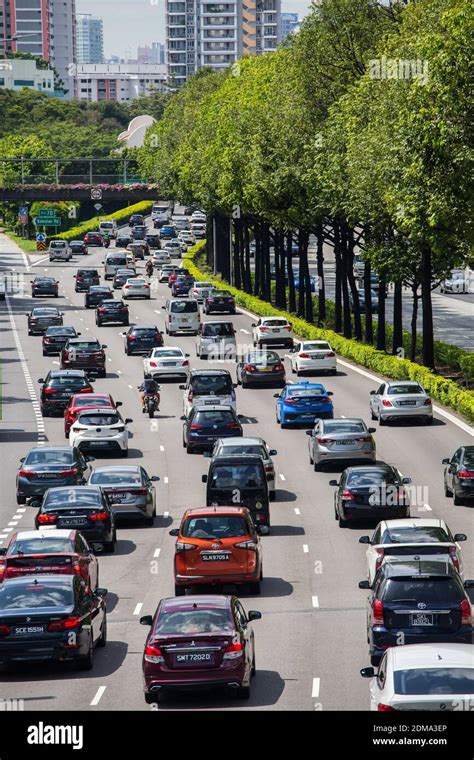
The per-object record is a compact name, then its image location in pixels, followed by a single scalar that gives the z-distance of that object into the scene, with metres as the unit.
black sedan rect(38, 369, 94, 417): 56.97
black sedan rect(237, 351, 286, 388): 62.53
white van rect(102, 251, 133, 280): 122.29
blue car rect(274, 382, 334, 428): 51.88
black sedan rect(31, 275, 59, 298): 107.88
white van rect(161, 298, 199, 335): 82.31
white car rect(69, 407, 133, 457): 46.66
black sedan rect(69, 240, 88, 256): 152.12
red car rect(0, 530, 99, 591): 27.11
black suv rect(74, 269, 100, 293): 110.88
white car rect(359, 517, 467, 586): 27.06
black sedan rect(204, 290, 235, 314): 94.81
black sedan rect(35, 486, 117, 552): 33.72
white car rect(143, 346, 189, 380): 63.75
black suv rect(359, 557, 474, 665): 23.62
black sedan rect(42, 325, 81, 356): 75.50
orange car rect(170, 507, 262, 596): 29.11
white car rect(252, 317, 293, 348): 76.12
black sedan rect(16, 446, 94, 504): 39.56
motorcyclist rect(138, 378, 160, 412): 55.09
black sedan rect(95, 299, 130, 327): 86.75
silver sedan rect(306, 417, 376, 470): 42.53
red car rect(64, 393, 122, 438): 50.69
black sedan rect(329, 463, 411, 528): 35.56
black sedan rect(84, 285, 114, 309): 98.75
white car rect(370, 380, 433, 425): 51.66
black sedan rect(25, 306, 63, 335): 84.69
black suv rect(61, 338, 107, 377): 66.44
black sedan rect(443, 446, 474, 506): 37.66
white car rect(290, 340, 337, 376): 65.94
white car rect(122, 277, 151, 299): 103.81
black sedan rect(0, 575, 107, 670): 23.70
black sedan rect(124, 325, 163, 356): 74.12
